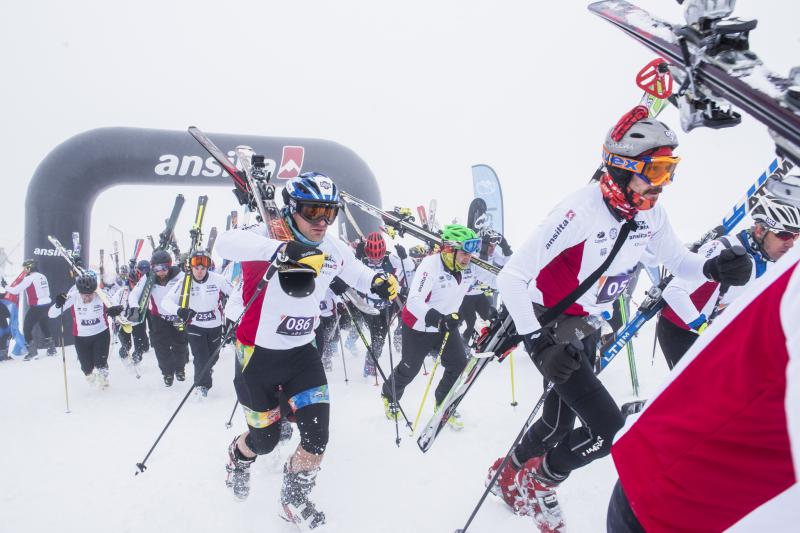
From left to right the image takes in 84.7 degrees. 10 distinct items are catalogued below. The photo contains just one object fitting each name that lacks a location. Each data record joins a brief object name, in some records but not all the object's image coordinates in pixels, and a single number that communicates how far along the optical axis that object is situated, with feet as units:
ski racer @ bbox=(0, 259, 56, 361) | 34.94
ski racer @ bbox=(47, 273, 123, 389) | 25.26
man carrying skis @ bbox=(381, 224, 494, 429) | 17.74
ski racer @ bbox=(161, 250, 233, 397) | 23.81
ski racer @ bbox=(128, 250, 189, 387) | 25.67
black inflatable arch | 41.12
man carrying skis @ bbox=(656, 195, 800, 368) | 11.87
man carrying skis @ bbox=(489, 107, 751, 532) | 8.54
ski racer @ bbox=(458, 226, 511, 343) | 28.70
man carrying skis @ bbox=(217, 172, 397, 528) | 10.85
